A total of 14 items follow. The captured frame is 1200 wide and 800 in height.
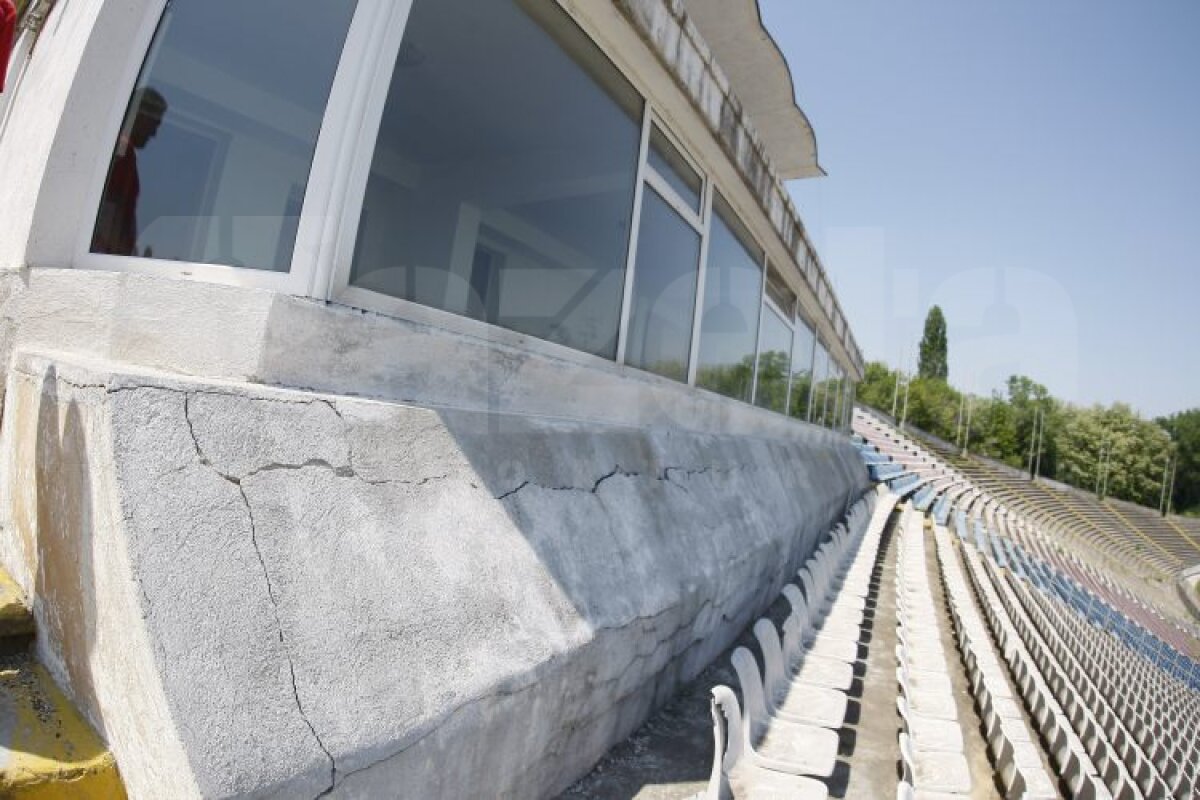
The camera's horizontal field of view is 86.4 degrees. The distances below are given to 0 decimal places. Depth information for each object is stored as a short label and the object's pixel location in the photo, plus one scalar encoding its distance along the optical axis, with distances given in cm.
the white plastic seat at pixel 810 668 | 406
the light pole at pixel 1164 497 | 6780
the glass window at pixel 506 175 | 269
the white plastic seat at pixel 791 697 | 351
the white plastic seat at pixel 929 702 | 414
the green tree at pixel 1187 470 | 7450
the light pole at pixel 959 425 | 6806
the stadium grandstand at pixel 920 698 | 304
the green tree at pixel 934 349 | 9850
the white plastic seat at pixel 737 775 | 246
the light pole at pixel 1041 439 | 6866
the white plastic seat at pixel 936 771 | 312
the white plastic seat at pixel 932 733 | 366
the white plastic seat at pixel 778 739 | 296
